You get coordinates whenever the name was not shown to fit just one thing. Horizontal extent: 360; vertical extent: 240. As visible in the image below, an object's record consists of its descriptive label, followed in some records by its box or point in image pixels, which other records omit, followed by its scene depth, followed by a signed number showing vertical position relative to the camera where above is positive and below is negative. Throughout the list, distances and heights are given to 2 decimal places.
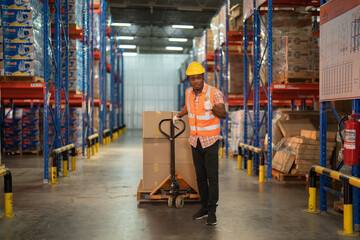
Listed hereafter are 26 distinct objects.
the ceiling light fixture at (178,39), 32.18 +6.08
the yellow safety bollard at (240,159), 9.81 -1.27
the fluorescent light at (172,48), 35.11 +5.84
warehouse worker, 4.71 -0.19
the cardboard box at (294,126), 8.50 -0.36
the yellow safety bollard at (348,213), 4.25 -1.16
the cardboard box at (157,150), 5.96 -0.63
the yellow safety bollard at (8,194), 4.95 -1.11
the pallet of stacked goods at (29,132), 13.08 -0.76
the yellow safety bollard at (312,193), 5.19 -1.15
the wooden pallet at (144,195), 5.91 -1.39
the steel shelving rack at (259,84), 7.88 +0.61
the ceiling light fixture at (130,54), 36.92 +5.51
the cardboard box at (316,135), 7.40 -0.50
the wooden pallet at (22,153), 13.03 -1.50
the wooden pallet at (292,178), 7.68 -1.41
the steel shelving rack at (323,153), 5.26 -0.60
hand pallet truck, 5.67 -1.23
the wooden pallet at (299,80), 8.19 +0.66
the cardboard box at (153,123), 5.86 -0.20
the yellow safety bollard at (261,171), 7.80 -1.26
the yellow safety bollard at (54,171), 7.53 -1.22
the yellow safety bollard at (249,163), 8.83 -1.24
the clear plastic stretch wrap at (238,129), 11.70 -0.60
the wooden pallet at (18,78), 7.52 +0.64
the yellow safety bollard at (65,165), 8.51 -1.24
